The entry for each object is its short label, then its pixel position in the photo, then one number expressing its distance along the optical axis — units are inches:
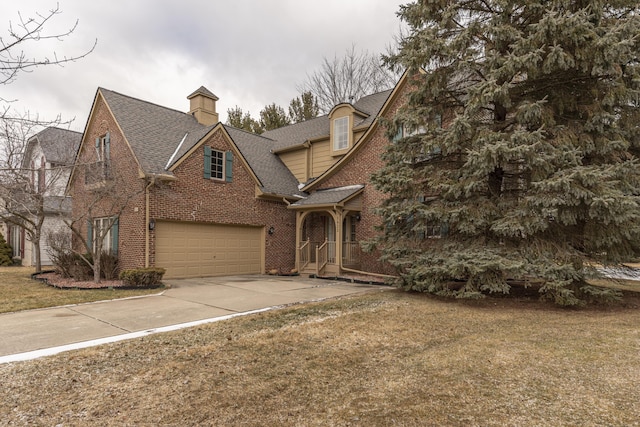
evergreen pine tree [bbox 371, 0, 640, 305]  275.7
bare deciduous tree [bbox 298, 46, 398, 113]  1032.2
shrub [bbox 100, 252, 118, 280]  450.0
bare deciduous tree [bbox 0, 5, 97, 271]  141.9
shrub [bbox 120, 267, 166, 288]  390.9
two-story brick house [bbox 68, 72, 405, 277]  463.2
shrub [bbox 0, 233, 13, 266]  741.9
